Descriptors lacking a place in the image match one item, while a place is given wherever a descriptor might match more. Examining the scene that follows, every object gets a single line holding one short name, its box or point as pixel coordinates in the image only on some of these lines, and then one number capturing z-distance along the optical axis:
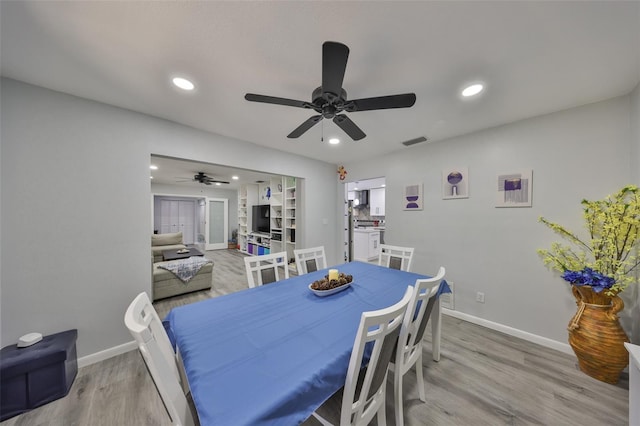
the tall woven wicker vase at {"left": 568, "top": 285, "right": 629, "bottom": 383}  1.72
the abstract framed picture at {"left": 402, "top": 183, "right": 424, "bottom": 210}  3.31
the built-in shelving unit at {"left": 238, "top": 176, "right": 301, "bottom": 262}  5.11
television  6.14
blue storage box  1.50
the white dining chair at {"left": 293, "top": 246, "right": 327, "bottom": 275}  2.50
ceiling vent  3.00
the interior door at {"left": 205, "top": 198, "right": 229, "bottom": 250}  8.05
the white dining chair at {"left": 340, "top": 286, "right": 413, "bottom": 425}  0.90
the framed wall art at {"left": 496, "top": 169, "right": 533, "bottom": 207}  2.41
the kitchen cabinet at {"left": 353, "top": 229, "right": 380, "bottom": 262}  5.85
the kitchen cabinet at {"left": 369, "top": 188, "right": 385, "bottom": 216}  7.07
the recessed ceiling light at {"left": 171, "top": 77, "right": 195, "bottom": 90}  1.73
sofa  3.46
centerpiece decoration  1.68
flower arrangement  1.74
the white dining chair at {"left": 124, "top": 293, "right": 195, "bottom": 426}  0.74
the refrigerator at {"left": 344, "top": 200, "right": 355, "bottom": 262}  4.67
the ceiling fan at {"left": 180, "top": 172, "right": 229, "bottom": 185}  5.48
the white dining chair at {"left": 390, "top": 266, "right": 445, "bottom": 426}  1.21
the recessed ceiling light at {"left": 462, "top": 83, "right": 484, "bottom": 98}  1.80
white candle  1.81
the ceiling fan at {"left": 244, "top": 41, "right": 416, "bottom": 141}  1.21
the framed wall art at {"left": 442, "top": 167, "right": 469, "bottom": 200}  2.87
